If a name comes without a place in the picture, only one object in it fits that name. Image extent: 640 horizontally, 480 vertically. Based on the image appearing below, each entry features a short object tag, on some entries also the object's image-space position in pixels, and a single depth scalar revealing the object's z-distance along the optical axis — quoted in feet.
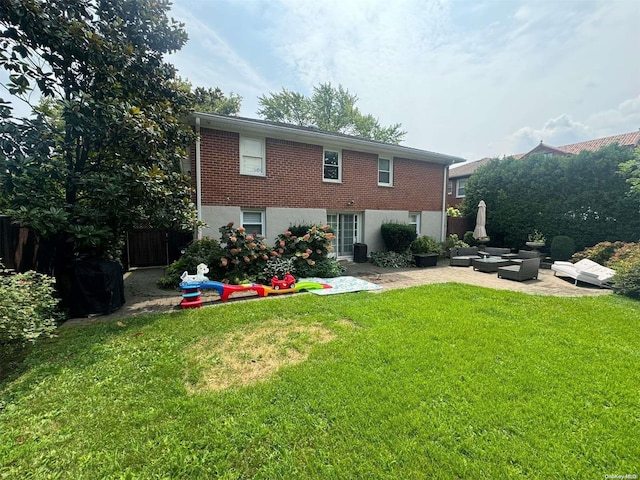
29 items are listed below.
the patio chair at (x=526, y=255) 38.60
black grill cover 17.69
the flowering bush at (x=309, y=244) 29.27
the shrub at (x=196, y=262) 25.66
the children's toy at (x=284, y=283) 23.43
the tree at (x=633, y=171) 32.94
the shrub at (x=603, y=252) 33.22
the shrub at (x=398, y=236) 38.86
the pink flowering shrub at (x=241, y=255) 25.41
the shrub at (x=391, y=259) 37.11
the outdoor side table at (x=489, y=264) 33.42
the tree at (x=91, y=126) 14.69
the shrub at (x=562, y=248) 40.06
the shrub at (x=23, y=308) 10.82
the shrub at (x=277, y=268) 26.68
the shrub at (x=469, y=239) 49.14
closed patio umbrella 44.49
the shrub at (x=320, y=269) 28.58
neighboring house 66.59
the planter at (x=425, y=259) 37.52
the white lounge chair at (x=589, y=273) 25.58
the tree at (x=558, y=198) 38.04
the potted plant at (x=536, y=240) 42.68
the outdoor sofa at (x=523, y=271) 28.27
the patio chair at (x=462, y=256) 38.09
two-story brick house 29.86
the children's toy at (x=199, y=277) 19.04
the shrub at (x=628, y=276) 22.09
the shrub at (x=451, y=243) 46.00
